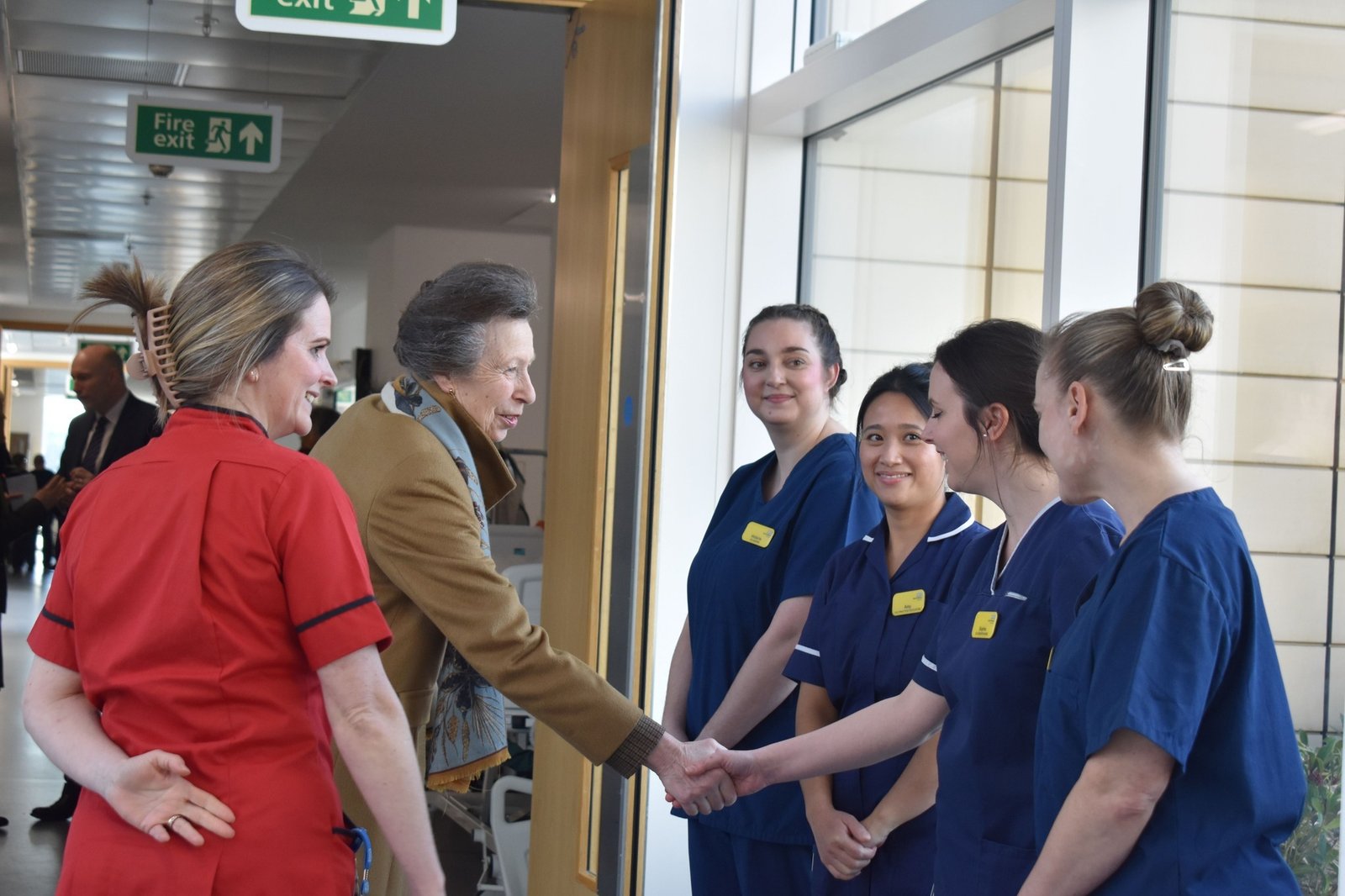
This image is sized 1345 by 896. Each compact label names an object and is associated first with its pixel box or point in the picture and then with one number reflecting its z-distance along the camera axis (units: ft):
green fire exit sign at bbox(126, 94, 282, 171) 19.38
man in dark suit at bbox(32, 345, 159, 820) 18.03
